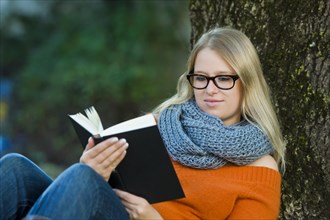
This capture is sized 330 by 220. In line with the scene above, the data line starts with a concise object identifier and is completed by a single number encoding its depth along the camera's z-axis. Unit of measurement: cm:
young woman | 411
